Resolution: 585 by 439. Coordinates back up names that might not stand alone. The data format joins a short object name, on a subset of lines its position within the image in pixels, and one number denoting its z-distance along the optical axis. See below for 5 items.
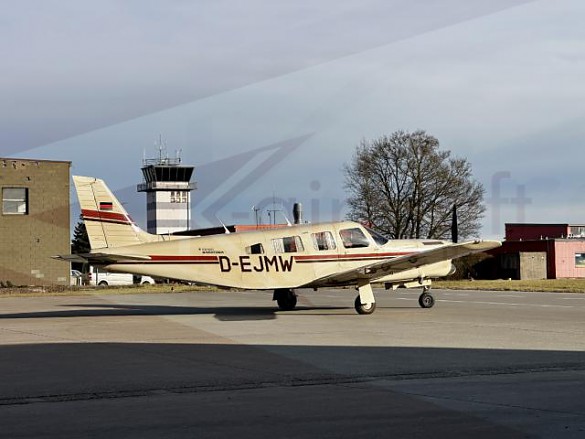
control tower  106.88
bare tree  69.19
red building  71.75
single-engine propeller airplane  23.16
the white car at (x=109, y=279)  64.88
